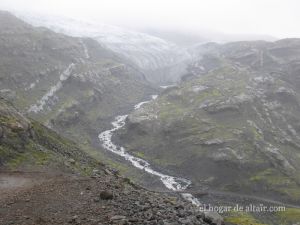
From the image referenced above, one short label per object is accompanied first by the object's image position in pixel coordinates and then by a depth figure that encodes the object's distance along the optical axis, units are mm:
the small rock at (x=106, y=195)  33453
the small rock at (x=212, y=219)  31845
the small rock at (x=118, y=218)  28227
